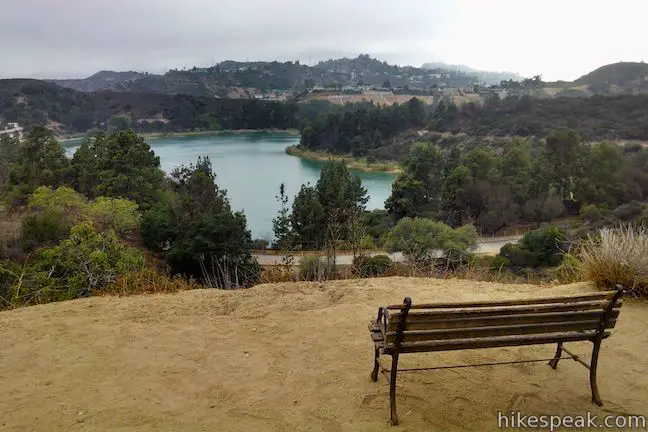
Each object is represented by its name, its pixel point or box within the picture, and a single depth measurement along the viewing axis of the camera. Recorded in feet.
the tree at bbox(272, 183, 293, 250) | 74.90
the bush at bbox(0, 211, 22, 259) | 42.91
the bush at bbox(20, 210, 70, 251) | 43.88
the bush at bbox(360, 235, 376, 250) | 59.45
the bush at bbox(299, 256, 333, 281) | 17.21
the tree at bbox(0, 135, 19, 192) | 112.27
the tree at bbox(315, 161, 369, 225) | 84.65
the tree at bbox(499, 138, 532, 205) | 95.61
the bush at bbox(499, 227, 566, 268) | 60.08
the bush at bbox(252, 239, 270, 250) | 75.55
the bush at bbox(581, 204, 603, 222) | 83.51
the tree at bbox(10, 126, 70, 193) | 81.61
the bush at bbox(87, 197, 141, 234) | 59.36
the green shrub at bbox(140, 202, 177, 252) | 62.34
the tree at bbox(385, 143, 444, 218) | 95.30
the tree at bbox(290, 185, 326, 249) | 75.69
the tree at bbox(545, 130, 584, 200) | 96.12
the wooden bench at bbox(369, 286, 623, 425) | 7.41
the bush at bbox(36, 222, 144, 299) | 17.45
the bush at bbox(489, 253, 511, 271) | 54.65
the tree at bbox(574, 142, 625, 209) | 92.17
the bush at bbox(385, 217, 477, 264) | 56.70
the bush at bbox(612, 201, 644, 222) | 80.48
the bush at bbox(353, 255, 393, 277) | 18.05
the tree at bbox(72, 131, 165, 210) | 75.51
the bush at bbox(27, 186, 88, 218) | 58.44
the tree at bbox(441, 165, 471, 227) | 92.22
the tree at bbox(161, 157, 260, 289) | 52.42
